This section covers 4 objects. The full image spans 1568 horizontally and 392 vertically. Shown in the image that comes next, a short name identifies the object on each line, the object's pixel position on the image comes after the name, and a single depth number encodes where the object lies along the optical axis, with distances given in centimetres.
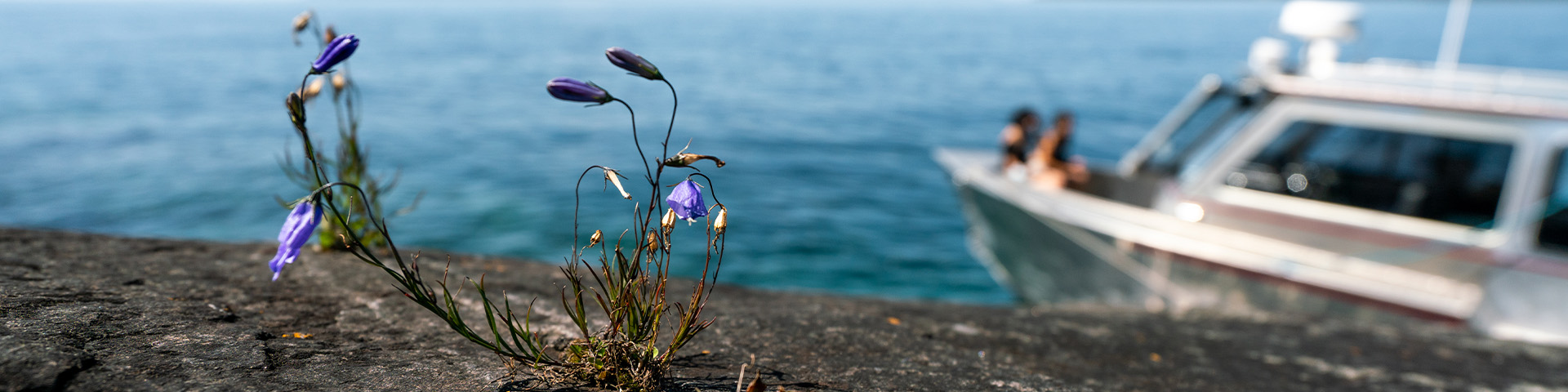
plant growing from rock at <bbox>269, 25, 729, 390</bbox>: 158
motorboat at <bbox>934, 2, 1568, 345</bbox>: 529
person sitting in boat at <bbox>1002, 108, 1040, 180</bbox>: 798
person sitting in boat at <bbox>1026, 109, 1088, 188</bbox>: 777
